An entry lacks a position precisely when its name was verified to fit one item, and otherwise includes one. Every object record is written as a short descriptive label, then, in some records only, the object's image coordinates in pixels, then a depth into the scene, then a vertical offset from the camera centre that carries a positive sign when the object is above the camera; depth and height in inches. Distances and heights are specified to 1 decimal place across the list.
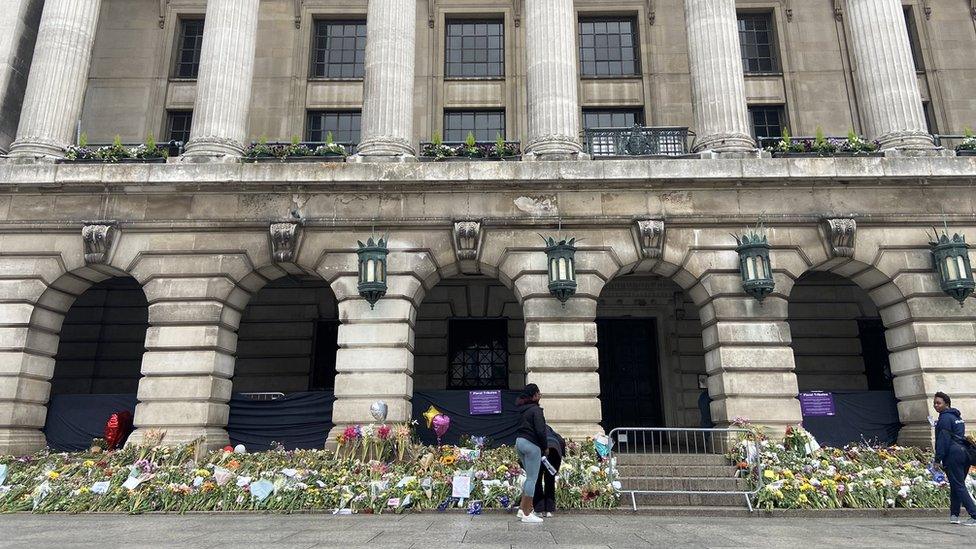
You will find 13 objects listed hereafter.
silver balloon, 588.7 -0.8
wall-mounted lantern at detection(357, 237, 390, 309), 645.3 +144.6
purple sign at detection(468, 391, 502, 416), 655.8 +6.5
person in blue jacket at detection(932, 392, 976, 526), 419.5 -35.6
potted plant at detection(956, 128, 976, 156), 721.0 +302.8
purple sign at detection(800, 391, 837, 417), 654.5 +0.6
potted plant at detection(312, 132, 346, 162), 729.0 +305.3
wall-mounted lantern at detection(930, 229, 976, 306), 632.4 +142.1
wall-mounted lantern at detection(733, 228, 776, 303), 636.7 +144.1
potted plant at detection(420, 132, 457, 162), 722.2 +301.4
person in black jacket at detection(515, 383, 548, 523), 407.5 -26.2
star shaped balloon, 620.1 -5.3
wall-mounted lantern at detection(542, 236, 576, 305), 636.7 +144.4
